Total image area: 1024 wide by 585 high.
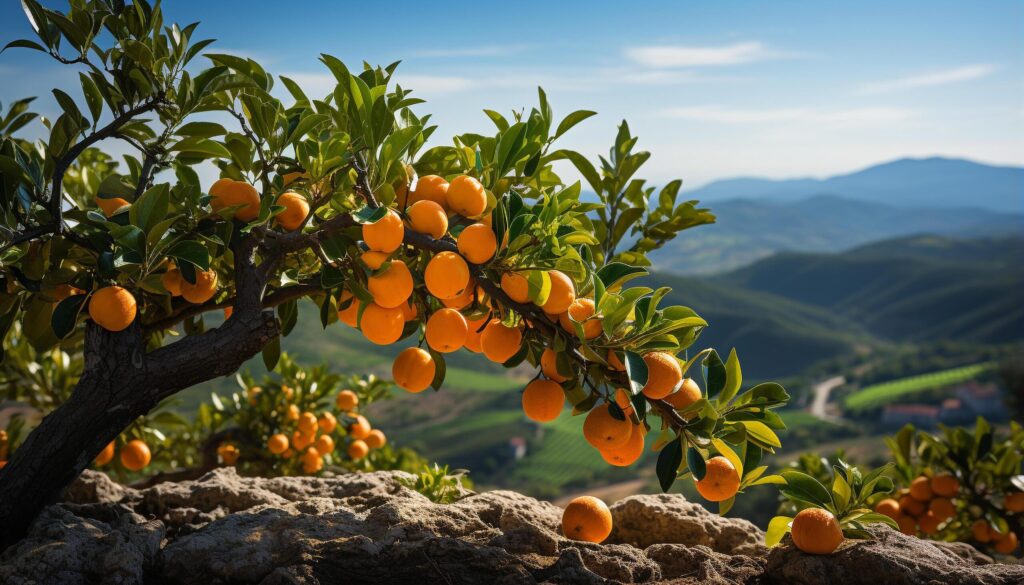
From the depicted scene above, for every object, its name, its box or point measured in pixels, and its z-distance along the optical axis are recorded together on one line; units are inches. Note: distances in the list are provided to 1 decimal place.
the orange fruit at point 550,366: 77.0
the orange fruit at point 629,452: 74.2
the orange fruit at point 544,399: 76.2
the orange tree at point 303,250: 69.4
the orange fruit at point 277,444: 159.3
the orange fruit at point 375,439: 177.3
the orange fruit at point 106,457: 127.8
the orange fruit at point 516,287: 69.2
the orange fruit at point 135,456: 127.3
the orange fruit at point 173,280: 81.0
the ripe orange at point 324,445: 164.7
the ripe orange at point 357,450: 176.1
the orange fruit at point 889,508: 129.8
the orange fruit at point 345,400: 171.6
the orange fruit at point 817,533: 75.7
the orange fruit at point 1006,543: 137.9
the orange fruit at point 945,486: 132.6
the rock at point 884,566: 71.8
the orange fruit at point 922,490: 135.1
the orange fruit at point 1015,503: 128.9
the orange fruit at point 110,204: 86.9
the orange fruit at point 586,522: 87.0
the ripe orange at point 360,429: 174.7
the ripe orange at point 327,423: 164.6
